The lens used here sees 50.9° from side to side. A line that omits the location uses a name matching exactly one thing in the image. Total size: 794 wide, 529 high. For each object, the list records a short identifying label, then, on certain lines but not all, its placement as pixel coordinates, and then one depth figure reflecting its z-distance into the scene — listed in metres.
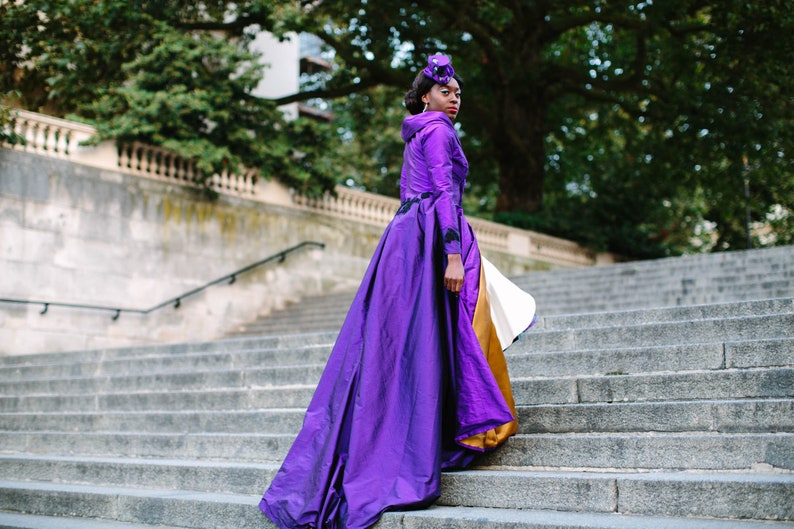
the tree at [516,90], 14.10
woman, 3.74
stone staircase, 3.57
